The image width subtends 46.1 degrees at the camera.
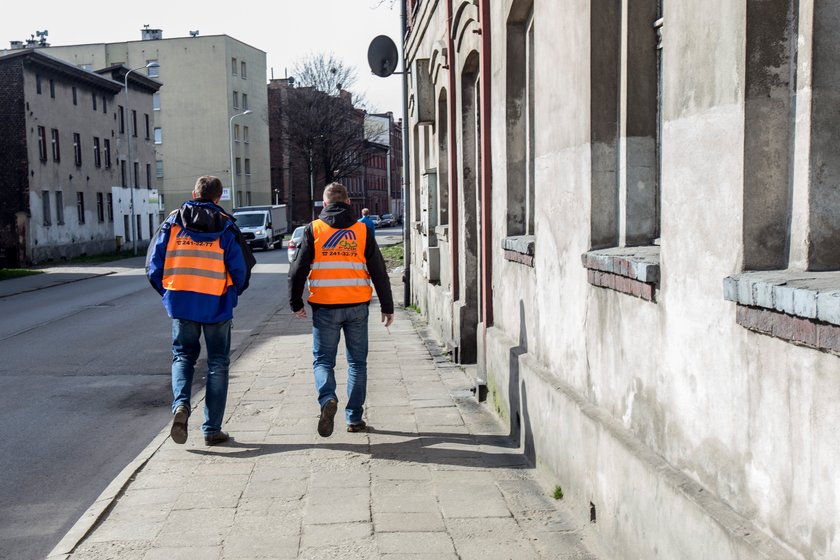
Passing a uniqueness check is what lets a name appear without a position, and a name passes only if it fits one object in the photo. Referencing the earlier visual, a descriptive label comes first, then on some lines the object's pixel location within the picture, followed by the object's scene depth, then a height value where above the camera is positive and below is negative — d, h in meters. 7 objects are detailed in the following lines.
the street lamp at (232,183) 65.09 +1.81
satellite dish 17.28 +2.66
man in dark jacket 7.29 -0.57
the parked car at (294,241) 27.32 -0.93
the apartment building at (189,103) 69.69 +7.63
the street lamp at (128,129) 46.30 +3.88
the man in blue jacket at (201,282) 7.08 -0.52
